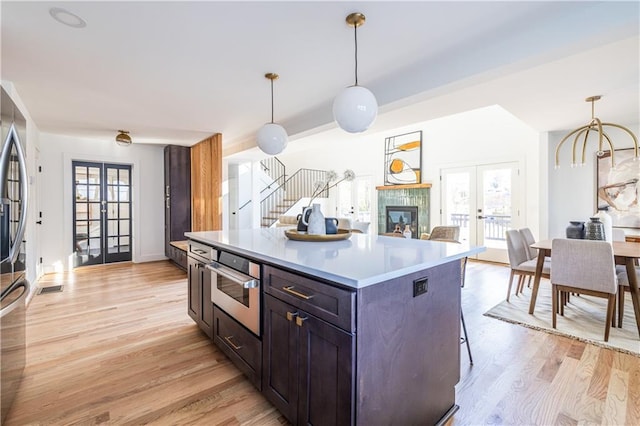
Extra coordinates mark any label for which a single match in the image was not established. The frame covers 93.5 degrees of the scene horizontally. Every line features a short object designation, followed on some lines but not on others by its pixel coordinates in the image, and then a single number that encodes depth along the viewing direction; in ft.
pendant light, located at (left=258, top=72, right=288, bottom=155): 9.07
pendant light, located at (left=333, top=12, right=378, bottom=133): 6.36
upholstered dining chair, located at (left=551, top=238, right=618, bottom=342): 8.32
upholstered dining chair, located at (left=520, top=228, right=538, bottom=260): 12.51
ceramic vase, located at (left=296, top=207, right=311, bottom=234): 7.49
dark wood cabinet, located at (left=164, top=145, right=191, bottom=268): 18.40
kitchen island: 3.85
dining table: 8.49
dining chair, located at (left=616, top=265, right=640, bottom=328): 9.05
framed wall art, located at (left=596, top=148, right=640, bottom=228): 13.87
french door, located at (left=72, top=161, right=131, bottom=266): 17.67
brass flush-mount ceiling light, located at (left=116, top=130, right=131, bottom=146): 14.69
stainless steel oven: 5.56
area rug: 8.23
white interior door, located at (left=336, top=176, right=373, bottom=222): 26.81
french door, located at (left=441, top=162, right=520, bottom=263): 18.42
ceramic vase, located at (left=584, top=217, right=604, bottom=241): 9.82
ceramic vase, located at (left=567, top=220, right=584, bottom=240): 10.48
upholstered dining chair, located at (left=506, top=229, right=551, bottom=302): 10.96
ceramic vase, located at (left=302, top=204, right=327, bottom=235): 7.11
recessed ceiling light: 5.81
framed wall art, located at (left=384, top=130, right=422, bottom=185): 22.67
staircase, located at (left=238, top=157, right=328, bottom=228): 28.30
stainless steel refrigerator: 5.05
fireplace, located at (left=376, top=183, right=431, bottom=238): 22.15
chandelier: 9.05
